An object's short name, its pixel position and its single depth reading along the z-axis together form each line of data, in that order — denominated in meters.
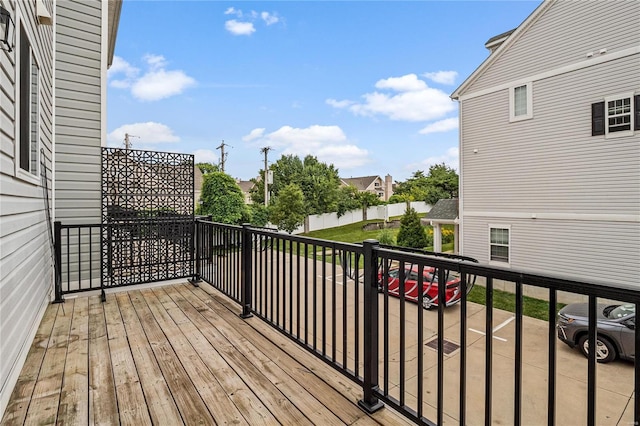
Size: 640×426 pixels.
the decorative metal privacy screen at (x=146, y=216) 3.97
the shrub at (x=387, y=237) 14.36
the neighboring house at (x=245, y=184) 40.42
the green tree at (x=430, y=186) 25.16
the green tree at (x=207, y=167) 33.41
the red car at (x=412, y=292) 6.43
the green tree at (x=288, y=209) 18.41
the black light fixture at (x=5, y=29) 1.58
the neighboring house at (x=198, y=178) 27.83
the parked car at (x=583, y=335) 3.13
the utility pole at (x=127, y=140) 19.73
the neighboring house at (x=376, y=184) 40.38
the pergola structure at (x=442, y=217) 11.21
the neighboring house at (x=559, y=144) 7.02
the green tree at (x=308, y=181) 22.36
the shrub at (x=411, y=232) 13.52
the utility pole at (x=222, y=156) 24.24
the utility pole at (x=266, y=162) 19.92
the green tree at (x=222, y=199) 12.61
